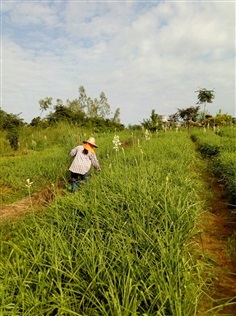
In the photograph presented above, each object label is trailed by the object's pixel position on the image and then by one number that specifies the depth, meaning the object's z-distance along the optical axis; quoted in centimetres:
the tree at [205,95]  3294
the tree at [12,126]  1981
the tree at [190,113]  3669
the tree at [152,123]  2336
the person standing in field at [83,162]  763
